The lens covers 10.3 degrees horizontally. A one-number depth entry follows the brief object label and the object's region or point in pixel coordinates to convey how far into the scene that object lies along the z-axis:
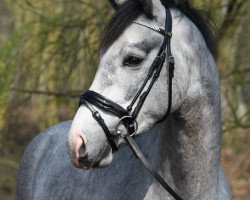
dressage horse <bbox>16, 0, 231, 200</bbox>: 7.18
